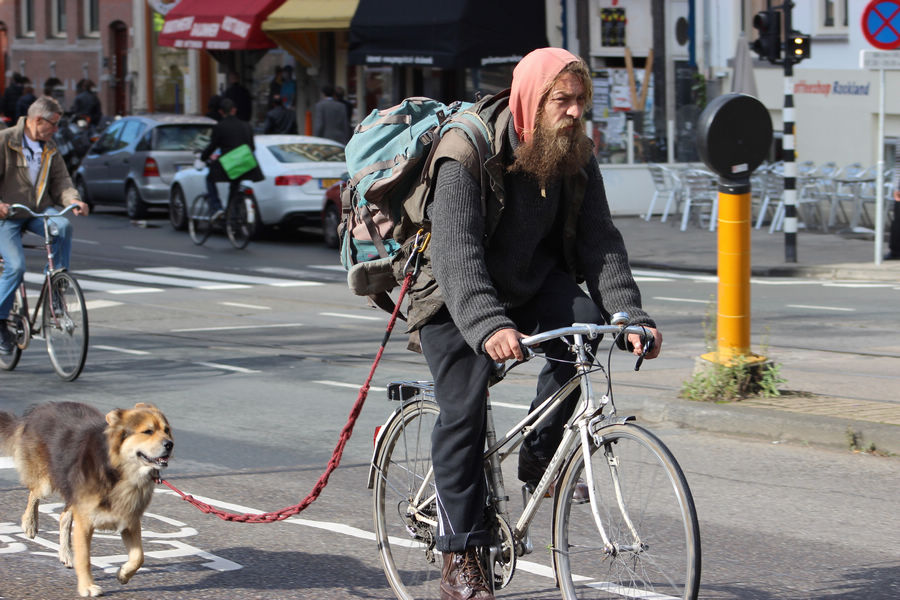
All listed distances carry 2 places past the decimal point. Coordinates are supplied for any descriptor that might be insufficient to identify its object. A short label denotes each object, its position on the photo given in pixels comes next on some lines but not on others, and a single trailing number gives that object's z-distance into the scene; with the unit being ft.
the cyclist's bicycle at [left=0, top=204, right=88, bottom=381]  30.60
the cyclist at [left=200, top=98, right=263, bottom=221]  63.05
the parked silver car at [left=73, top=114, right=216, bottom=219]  75.10
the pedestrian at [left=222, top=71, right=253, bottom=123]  95.55
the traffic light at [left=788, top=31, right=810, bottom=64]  57.77
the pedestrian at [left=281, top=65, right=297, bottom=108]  104.94
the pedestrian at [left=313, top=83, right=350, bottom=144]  77.15
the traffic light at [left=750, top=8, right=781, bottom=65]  57.98
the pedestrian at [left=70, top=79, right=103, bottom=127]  107.14
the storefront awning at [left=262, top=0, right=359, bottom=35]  90.58
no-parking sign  52.37
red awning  97.45
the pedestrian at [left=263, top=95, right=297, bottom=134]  89.04
